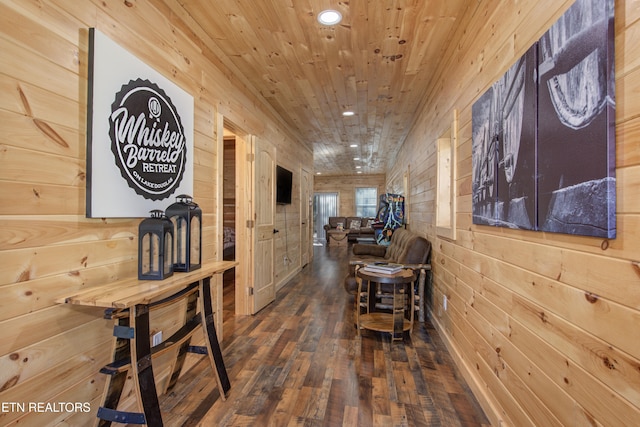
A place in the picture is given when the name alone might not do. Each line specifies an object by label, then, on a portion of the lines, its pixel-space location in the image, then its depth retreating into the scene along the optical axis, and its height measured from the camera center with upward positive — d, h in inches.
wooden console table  50.5 -23.8
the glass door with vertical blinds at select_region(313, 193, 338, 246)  467.5 +7.8
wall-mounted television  172.2 +16.3
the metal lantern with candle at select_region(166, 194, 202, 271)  70.2 -4.8
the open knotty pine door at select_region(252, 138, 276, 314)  138.2 -5.7
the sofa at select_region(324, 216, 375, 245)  382.0 -14.6
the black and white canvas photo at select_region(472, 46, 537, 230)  50.3 +12.8
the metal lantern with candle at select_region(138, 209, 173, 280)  62.9 -8.0
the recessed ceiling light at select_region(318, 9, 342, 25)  81.0 +54.1
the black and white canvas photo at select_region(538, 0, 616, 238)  34.9 +12.0
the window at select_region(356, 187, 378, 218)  455.8 +17.3
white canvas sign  57.3 +16.6
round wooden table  106.4 -35.2
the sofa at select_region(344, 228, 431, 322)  126.9 -20.2
